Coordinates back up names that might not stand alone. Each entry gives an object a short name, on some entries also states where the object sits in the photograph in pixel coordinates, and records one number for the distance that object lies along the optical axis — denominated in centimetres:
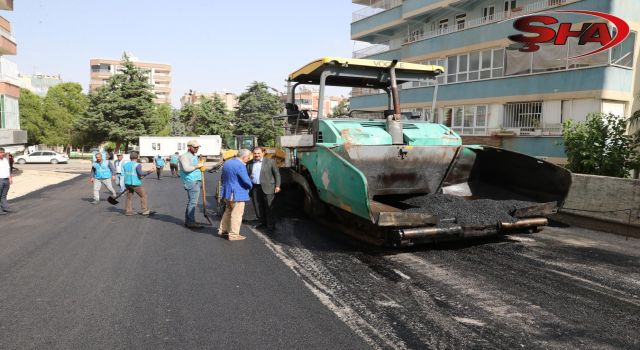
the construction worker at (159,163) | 2167
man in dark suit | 745
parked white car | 3975
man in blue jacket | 700
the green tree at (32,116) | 5053
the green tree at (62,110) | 5253
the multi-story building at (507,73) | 1619
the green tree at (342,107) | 5404
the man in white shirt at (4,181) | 1028
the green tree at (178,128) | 6331
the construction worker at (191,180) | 815
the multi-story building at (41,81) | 10021
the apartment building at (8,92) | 2661
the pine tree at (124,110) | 4209
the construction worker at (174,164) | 2397
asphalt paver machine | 553
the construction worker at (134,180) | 983
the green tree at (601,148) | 925
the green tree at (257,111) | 5675
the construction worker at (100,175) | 1259
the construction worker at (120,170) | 1447
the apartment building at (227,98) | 11126
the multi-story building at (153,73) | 9886
